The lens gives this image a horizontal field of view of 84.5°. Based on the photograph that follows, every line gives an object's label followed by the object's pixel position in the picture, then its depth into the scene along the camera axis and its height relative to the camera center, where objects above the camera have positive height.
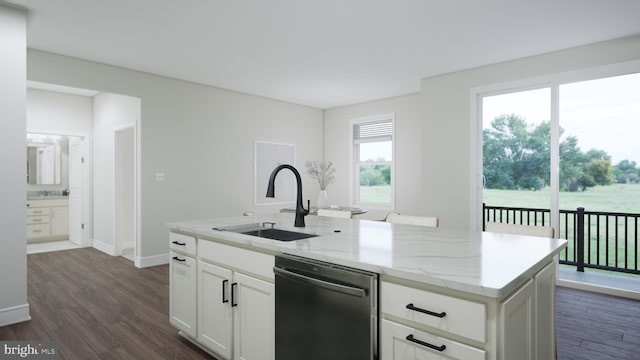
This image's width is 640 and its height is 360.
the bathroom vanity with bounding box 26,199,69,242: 6.43 -0.79
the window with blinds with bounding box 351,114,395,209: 6.60 +0.32
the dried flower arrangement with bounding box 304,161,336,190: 7.32 +0.09
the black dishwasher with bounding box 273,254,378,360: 1.45 -0.61
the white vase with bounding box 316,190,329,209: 6.16 -0.38
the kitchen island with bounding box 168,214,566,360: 1.22 -0.47
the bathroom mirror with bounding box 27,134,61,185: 6.85 +0.33
